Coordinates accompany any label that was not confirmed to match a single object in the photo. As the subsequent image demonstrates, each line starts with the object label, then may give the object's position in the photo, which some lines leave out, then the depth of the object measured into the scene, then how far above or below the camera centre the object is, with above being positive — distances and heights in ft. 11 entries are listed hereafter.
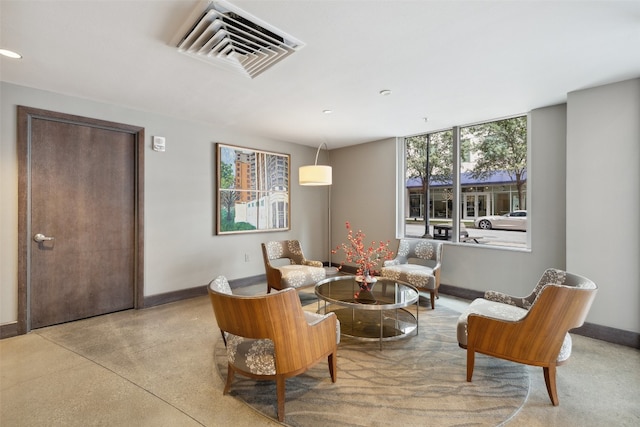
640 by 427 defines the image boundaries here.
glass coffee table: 9.68 -2.94
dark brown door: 10.62 -0.22
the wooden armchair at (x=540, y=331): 6.43 -2.76
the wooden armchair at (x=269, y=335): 5.87 -2.58
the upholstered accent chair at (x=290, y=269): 13.30 -2.69
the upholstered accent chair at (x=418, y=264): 12.75 -2.62
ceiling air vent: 6.43 +4.22
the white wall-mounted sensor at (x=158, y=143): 13.17 +3.06
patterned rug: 6.23 -4.27
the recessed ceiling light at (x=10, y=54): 7.95 +4.30
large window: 13.57 +1.43
